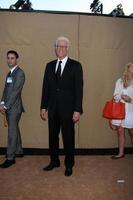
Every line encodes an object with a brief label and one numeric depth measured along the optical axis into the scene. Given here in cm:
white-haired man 434
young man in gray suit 470
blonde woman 485
